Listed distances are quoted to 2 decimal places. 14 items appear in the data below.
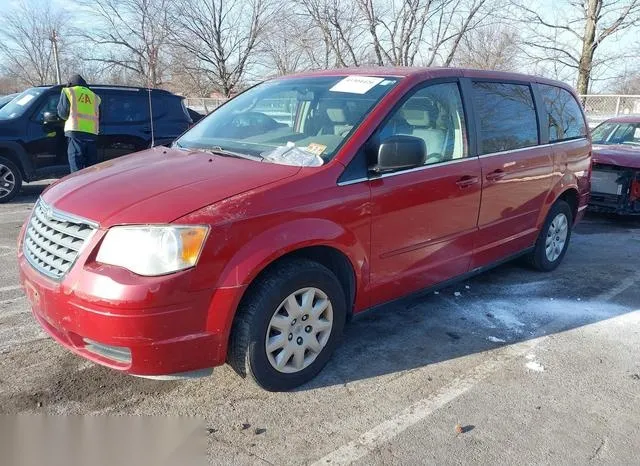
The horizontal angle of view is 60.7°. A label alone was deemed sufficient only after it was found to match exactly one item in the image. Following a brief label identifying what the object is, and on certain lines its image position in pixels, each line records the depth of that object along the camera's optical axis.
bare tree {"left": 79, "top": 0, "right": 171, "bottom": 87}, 25.19
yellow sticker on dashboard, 3.29
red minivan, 2.61
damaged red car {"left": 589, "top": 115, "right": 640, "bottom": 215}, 7.39
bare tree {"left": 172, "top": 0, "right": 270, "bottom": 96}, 26.45
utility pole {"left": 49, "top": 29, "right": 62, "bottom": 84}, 28.80
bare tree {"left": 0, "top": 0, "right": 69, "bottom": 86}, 38.16
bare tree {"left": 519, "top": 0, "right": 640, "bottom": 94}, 16.52
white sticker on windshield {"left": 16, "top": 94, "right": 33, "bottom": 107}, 8.59
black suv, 8.29
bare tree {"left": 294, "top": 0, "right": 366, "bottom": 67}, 16.47
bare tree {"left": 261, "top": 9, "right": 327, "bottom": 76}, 18.53
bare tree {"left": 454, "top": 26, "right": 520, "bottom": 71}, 18.86
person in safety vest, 7.98
